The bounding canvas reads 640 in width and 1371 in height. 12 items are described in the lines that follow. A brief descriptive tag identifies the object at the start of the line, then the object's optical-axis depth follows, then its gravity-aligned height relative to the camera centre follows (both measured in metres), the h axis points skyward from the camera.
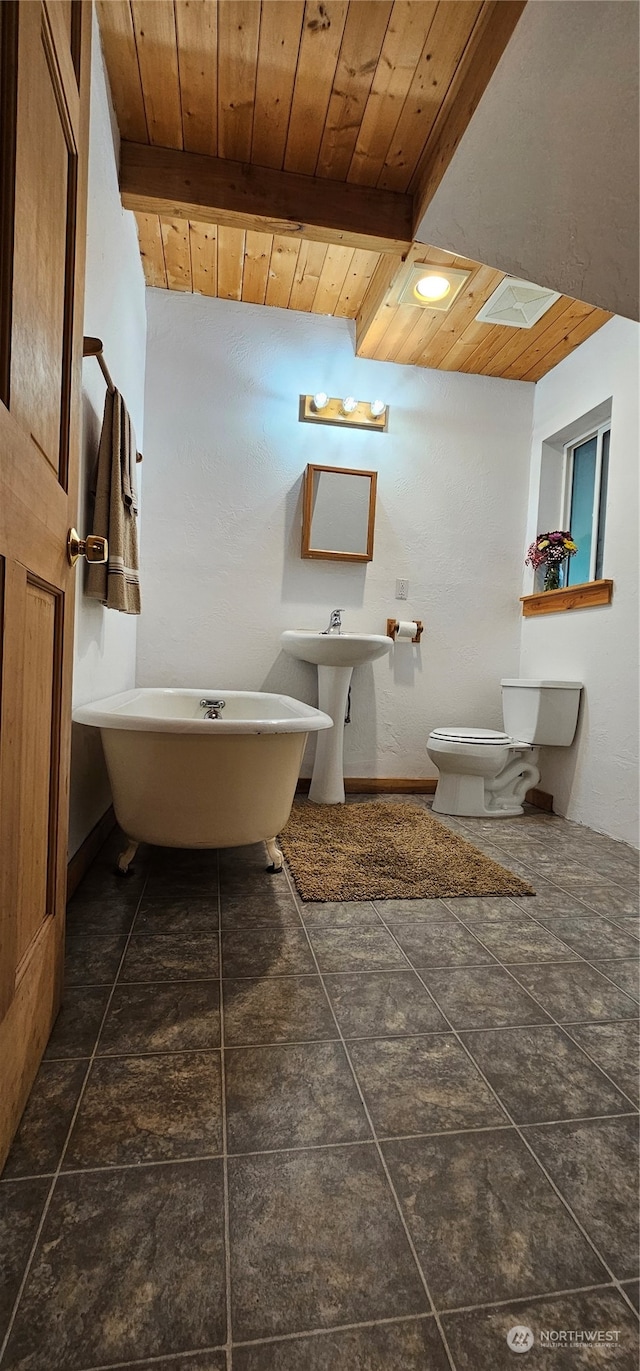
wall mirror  2.91 +0.72
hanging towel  1.74 +0.42
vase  2.91 +0.45
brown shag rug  1.76 -0.68
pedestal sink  2.60 -0.14
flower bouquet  2.85 +0.57
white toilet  2.57 -0.40
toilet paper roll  2.99 +0.16
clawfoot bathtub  1.48 -0.33
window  2.78 +0.84
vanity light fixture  2.91 +1.24
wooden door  0.69 +0.23
